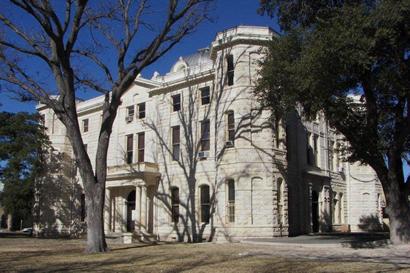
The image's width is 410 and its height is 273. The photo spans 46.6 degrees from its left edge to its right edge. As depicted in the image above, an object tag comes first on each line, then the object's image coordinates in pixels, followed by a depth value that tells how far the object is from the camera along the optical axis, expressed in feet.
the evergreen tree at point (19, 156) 129.59
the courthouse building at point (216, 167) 91.56
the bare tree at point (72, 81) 66.74
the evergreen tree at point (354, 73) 58.49
